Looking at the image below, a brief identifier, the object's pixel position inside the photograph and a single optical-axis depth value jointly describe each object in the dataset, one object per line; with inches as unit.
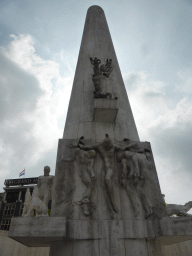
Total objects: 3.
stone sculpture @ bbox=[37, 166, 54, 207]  282.2
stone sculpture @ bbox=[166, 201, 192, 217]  271.0
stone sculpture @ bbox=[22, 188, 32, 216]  293.7
